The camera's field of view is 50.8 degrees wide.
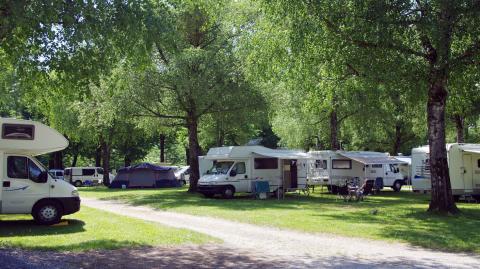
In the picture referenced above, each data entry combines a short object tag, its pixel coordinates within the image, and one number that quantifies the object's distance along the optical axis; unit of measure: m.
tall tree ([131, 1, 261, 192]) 22.50
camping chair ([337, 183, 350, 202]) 25.00
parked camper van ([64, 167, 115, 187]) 43.81
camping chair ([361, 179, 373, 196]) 23.67
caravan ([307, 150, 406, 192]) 27.00
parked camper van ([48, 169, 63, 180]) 42.47
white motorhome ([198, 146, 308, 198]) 23.47
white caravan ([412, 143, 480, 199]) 21.33
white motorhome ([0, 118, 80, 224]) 12.52
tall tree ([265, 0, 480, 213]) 12.78
